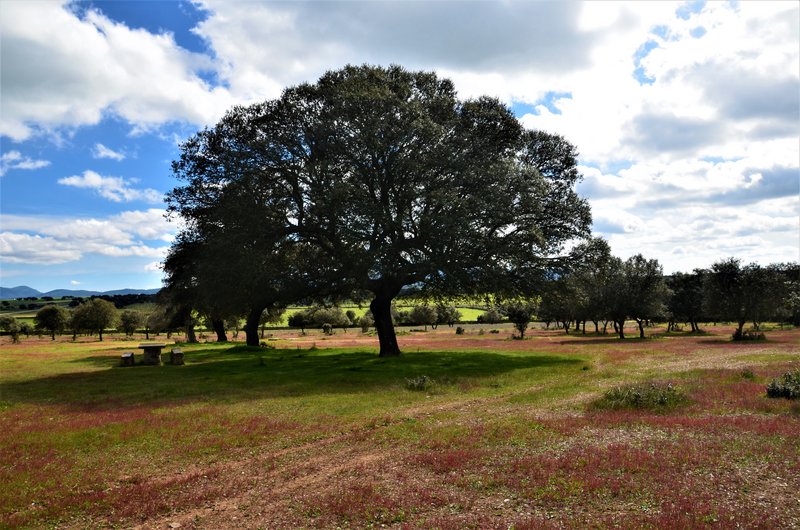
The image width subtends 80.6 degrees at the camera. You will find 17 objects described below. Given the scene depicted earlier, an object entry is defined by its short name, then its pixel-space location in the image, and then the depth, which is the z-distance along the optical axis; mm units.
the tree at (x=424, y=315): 120375
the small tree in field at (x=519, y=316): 70812
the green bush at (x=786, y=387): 17859
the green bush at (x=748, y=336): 55322
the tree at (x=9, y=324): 92688
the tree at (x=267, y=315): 73500
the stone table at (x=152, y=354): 36000
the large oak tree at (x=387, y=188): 32219
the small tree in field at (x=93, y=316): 81375
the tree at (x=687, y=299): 82562
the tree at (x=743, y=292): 57156
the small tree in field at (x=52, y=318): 89125
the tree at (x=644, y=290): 66562
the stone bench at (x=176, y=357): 36438
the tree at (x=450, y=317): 120462
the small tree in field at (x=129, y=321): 101344
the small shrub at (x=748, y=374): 23106
